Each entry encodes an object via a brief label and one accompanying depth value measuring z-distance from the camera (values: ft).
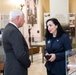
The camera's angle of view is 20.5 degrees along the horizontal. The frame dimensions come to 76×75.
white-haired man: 8.61
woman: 9.32
